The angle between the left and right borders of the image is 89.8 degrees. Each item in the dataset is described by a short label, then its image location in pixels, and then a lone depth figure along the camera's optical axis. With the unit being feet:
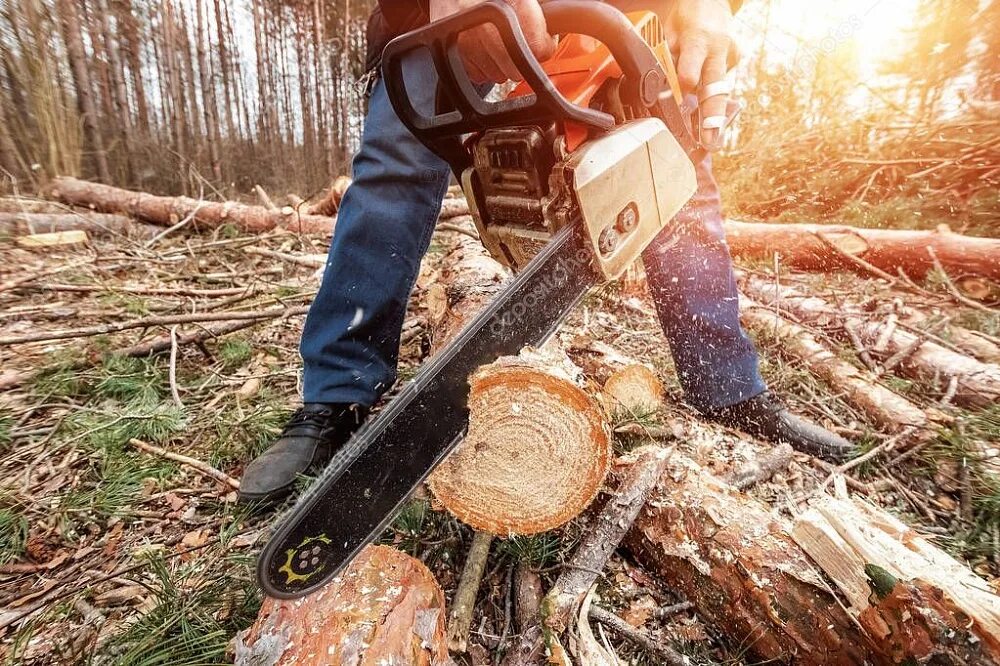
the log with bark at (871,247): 10.64
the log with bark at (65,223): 12.58
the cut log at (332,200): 15.89
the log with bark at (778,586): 2.65
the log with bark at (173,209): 14.94
